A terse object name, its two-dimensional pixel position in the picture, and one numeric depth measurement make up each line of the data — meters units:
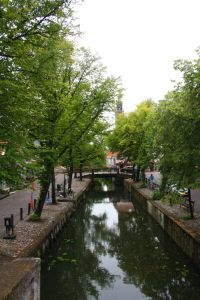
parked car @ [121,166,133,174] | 47.44
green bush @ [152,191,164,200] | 20.17
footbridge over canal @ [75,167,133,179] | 45.30
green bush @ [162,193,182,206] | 10.97
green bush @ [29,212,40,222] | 14.46
